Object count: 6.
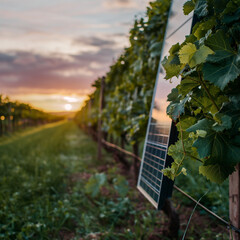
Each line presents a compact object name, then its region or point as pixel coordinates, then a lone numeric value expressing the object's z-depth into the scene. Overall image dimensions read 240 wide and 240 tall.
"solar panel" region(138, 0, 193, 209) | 1.92
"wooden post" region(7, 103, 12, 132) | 22.02
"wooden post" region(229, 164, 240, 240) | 1.37
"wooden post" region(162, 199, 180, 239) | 2.68
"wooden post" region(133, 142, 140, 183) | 4.57
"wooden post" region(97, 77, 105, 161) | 7.51
